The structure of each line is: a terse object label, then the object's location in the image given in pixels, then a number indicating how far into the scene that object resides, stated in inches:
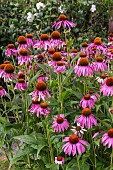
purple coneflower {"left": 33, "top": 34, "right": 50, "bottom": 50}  76.6
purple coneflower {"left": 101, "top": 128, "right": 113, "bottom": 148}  59.6
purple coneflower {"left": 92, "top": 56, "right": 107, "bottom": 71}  71.5
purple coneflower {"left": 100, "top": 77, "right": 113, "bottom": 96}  61.8
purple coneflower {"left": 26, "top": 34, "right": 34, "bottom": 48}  80.8
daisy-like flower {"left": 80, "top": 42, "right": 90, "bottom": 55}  82.8
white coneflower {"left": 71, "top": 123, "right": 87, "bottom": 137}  65.9
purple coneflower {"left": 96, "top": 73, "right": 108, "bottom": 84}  73.4
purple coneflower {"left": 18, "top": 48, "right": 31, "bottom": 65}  74.1
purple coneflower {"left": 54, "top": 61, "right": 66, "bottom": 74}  66.8
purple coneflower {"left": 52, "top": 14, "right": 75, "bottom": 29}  82.1
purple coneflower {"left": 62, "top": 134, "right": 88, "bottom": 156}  60.4
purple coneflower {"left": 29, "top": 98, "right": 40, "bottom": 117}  66.3
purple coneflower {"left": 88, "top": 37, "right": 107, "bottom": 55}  77.4
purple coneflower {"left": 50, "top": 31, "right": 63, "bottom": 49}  75.8
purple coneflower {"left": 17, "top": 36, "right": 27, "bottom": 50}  78.2
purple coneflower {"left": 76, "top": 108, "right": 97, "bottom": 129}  62.7
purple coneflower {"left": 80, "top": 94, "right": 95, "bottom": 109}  65.8
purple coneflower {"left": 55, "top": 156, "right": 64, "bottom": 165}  68.7
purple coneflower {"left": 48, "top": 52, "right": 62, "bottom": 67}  69.7
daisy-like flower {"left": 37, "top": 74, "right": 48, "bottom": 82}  76.9
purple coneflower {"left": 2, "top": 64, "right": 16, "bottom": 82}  71.9
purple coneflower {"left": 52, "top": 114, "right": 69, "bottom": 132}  67.1
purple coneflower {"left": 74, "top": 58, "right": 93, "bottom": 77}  65.2
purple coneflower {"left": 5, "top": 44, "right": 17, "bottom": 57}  82.0
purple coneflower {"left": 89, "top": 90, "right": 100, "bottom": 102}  70.9
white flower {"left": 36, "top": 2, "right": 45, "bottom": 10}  157.4
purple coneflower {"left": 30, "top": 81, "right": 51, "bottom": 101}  65.5
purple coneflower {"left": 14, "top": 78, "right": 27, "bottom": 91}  72.8
